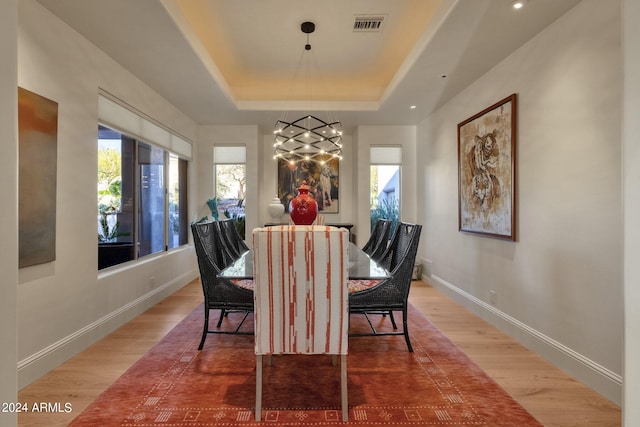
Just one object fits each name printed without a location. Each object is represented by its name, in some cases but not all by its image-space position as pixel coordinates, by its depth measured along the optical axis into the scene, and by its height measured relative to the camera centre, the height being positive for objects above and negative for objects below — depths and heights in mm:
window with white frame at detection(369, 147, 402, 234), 5828 +502
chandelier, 5668 +1337
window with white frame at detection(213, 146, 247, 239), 5793 +479
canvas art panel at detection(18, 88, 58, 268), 2176 +228
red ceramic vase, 2887 +26
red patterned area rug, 1858 -1131
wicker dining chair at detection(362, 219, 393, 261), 3598 -327
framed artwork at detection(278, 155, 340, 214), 6258 +539
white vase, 5914 +34
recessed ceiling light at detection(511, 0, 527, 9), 2320 +1436
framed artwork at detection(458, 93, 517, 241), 3109 +411
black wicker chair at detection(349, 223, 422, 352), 2564 -620
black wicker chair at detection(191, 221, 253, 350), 2564 -602
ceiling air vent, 3248 +1861
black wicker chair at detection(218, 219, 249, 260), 3681 -336
